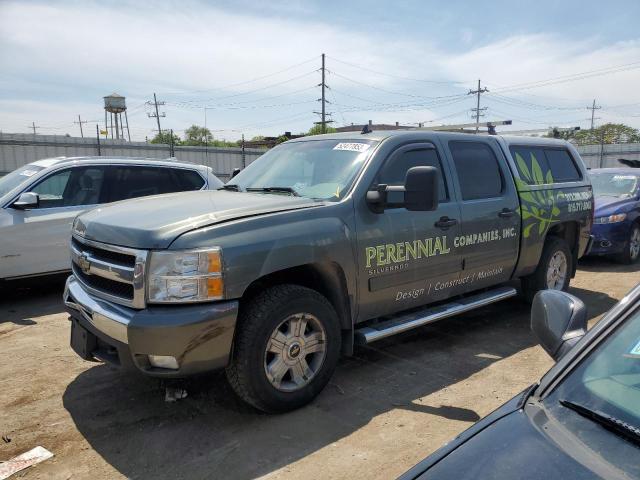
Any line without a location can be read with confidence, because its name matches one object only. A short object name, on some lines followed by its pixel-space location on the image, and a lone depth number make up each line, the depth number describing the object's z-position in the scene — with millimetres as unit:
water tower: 53281
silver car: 6188
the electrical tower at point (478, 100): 63750
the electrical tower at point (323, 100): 49844
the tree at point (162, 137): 62550
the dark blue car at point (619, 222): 8594
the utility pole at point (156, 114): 70912
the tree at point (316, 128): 45484
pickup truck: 3023
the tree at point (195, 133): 90125
